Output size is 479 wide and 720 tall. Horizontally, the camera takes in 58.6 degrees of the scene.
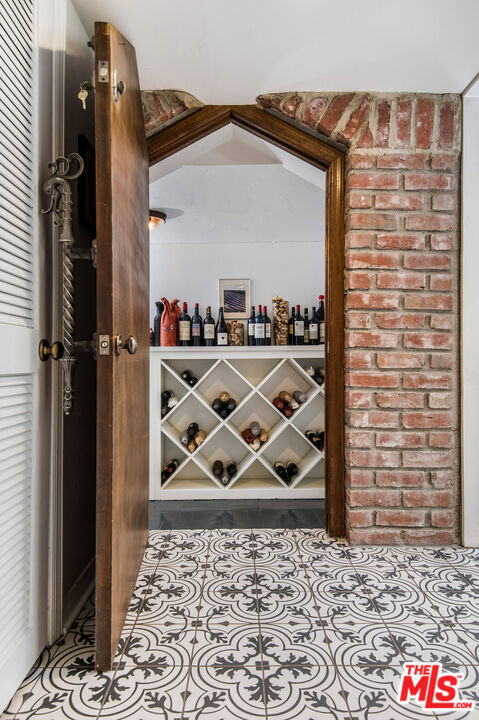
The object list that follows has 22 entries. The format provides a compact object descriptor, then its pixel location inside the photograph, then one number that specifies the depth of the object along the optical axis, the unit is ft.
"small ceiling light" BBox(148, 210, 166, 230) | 8.84
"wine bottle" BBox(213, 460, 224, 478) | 9.35
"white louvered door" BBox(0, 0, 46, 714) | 3.23
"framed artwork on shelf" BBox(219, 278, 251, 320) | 10.62
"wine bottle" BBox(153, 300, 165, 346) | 10.12
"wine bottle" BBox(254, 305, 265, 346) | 9.84
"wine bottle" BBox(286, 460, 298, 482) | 9.36
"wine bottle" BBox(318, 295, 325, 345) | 10.11
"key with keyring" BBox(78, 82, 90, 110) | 3.75
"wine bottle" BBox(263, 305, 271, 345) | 9.94
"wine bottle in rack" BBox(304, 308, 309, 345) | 10.19
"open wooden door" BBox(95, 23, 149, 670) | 3.59
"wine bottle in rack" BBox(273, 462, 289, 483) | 9.31
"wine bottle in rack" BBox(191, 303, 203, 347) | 9.97
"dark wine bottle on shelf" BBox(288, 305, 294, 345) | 10.11
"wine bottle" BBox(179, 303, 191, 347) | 9.87
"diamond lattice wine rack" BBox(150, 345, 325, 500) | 9.41
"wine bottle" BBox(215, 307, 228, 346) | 9.86
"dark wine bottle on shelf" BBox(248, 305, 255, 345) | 10.05
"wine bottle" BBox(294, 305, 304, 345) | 9.93
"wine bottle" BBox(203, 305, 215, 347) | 9.84
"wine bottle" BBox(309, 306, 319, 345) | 10.07
